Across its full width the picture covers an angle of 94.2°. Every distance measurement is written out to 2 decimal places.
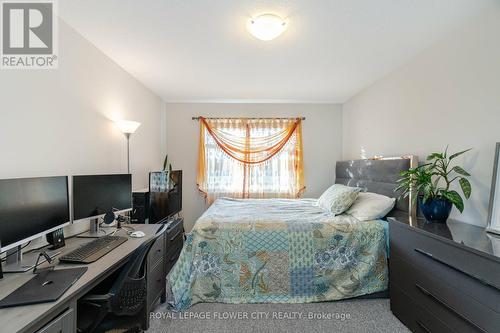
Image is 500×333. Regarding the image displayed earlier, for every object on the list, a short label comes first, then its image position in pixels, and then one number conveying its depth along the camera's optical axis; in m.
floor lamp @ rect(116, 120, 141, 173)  2.57
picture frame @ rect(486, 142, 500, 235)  1.50
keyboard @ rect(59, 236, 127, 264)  1.41
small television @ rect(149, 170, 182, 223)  2.64
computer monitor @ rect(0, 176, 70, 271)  1.21
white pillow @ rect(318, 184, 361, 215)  2.55
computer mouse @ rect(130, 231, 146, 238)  1.95
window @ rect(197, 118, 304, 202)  4.11
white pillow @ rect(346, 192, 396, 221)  2.31
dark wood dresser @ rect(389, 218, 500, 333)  1.20
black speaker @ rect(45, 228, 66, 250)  1.59
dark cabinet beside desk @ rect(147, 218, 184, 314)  1.90
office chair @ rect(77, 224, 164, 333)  1.27
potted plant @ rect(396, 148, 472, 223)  1.69
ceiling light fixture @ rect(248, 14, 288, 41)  1.77
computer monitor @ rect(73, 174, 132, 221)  1.76
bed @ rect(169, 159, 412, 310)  2.14
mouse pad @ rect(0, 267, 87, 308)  0.99
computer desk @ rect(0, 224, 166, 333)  0.89
